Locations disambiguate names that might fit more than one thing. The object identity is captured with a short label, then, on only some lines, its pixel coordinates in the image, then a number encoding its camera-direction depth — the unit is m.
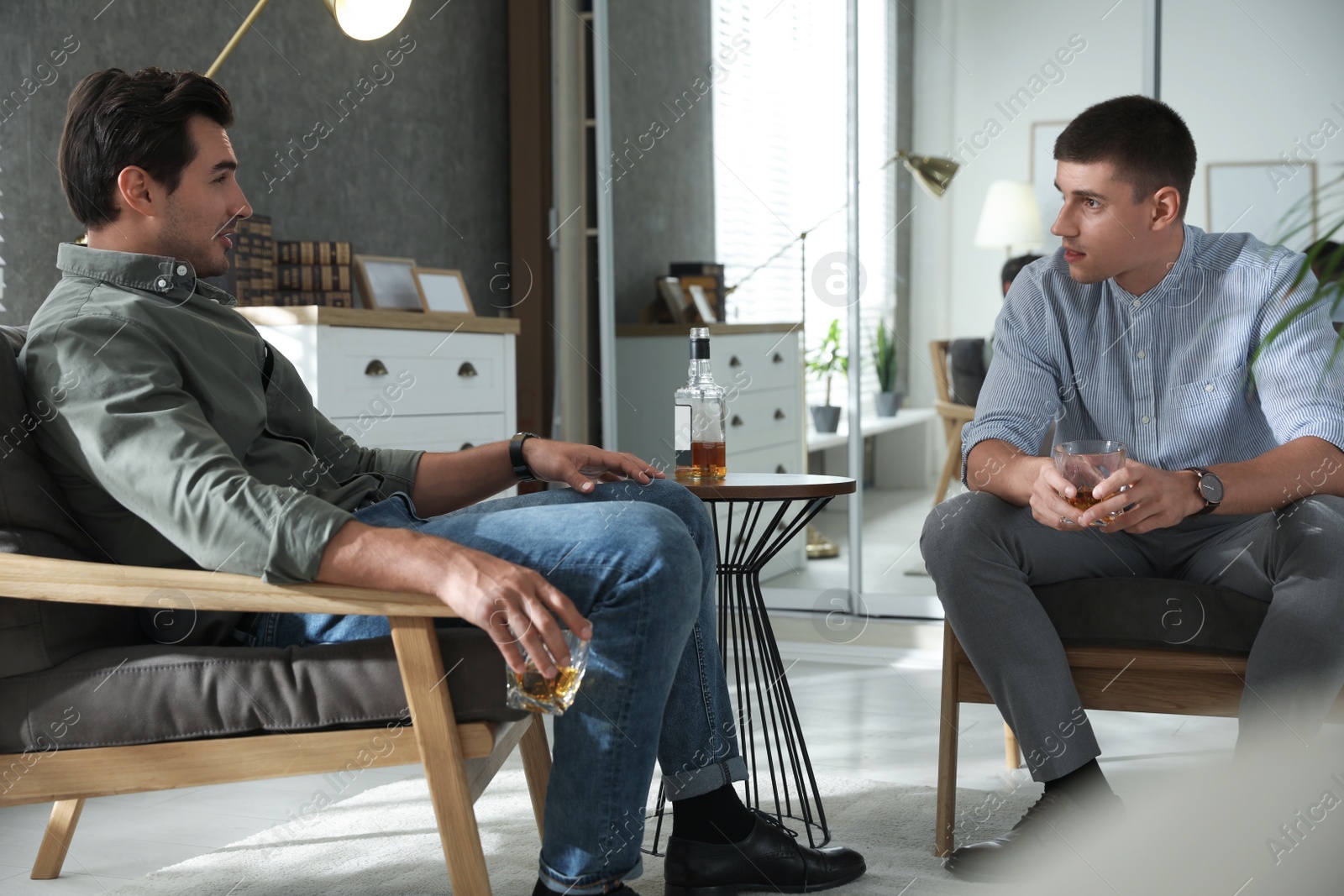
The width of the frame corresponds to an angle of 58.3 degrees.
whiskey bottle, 2.03
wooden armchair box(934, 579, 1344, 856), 1.76
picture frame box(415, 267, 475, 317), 3.44
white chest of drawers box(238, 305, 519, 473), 2.71
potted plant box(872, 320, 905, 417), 3.75
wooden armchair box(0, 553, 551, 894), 1.27
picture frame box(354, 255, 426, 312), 3.16
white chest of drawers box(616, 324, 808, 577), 3.87
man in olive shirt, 1.27
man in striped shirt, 1.73
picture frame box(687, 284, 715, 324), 4.02
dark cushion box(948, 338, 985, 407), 3.63
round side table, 1.85
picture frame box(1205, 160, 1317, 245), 3.26
